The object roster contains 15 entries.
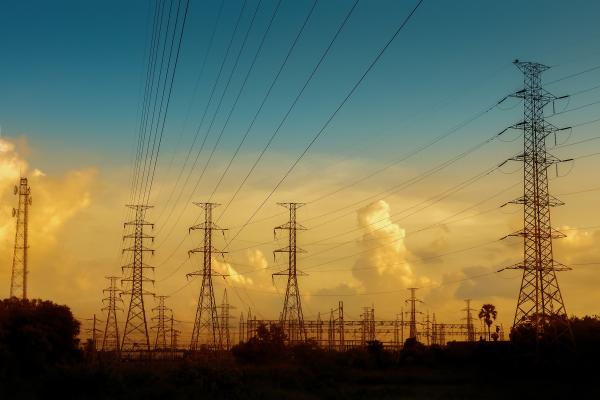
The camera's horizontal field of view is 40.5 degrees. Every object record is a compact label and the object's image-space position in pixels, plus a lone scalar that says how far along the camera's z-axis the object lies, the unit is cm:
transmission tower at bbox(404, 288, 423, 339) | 11222
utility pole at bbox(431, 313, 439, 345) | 12938
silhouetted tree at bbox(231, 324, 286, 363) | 8912
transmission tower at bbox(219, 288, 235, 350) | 9591
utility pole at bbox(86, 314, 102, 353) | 10012
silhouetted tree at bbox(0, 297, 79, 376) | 6981
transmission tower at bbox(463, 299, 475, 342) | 12824
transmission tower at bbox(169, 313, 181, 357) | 11194
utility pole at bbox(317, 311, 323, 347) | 11950
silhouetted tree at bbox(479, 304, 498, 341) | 12112
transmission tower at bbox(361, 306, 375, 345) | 12415
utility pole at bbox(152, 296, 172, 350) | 11025
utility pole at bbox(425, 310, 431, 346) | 11707
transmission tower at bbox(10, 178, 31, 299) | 7350
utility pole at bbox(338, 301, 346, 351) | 11325
